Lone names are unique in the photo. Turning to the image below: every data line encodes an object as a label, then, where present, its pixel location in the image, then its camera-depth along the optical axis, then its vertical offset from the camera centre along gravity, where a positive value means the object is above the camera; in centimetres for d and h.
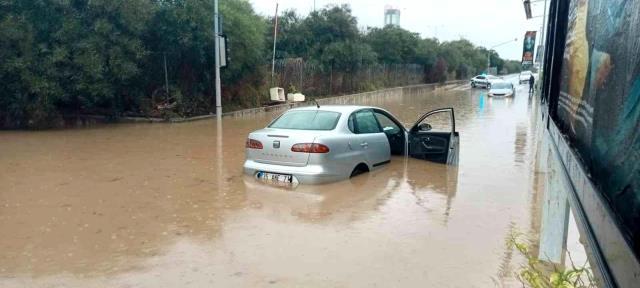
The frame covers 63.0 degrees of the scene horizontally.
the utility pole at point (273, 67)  2478 +24
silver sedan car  771 -112
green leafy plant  282 -114
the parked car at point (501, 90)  3622 -102
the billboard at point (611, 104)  126 -9
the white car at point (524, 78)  6184 -36
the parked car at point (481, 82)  5466 -75
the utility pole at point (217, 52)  1525 +55
